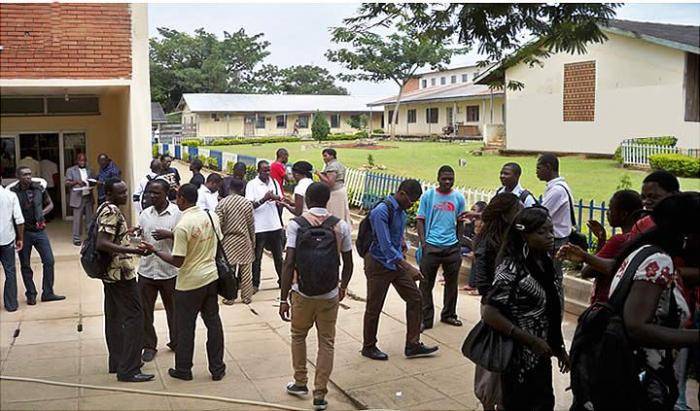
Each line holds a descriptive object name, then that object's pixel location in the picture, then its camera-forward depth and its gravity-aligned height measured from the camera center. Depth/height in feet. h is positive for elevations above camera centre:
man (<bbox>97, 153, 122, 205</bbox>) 36.22 -0.99
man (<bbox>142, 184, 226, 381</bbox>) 17.35 -3.21
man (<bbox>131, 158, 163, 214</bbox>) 31.04 -1.31
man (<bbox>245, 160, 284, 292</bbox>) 27.53 -2.52
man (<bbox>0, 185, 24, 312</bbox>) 25.66 -3.20
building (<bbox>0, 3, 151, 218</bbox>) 32.65 +4.59
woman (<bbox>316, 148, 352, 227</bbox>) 27.22 -1.51
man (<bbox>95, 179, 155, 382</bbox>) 17.13 -3.48
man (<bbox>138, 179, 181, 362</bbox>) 19.06 -3.18
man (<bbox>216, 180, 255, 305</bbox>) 25.89 -2.82
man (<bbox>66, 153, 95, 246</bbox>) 38.45 -2.19
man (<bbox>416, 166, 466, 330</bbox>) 22.52 -2.91
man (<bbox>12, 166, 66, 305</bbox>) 27.09 -3.24
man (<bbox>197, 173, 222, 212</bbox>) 28.09 -1.67
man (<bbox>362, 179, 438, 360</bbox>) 19.03 -3.32
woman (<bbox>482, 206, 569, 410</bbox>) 11.54 -2.60
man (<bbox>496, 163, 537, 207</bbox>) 20.90 -0.91
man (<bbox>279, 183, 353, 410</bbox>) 16.10 -3.45
